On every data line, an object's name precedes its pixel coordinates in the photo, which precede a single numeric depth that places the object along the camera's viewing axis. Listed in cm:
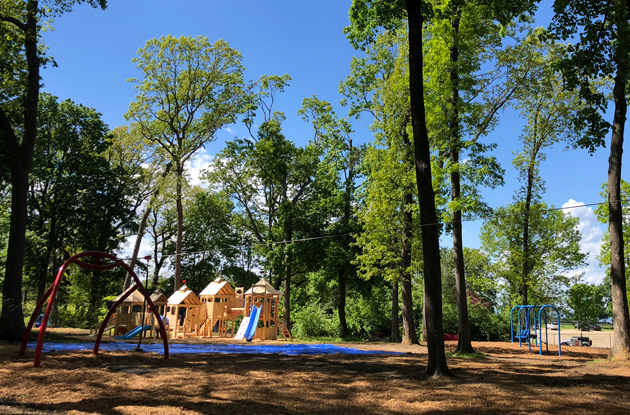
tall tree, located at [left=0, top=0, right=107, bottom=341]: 1265
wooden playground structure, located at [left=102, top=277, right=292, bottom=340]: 2114
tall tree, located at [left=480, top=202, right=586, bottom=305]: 2362
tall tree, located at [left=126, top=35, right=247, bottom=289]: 2517
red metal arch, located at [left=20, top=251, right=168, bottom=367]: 841
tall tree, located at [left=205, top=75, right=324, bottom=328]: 2548
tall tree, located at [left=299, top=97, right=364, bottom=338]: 2506
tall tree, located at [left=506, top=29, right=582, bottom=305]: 1925
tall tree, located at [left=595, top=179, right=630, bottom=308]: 2033
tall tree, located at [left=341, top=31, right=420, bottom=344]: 1717
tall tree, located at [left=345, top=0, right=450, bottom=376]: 793
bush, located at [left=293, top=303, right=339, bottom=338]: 2452
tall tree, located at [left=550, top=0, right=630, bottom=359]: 1084
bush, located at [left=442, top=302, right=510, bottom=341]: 2803
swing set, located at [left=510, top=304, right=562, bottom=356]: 1696
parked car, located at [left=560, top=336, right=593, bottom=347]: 3137
